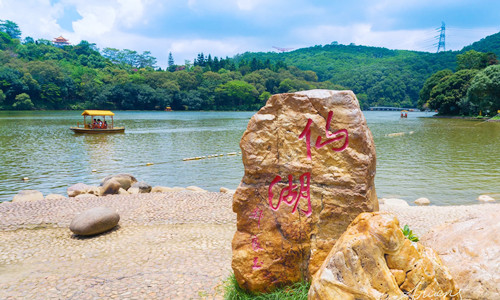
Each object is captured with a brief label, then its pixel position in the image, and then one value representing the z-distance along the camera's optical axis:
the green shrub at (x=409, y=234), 4.50
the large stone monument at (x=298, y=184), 4.38
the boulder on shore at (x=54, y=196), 12.33
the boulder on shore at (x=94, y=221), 7.83
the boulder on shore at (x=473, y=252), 3.70
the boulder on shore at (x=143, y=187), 13.20
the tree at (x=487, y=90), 47.97
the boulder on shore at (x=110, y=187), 12.37
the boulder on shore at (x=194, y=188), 13.88
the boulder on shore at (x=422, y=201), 12.28
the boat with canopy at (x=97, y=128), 34.47
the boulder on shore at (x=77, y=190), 13.01
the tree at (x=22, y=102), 72.12
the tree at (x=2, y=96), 69.07
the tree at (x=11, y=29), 132.21
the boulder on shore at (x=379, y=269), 3.16
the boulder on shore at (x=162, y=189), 13.53
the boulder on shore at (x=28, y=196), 11.69
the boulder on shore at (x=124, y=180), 13.51
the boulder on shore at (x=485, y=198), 12.39
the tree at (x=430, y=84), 67.44
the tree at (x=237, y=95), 95.88
